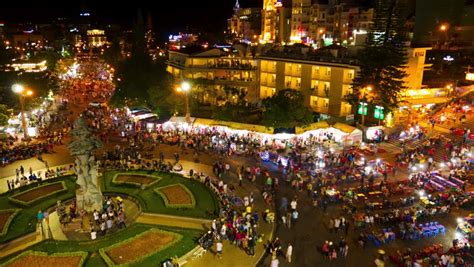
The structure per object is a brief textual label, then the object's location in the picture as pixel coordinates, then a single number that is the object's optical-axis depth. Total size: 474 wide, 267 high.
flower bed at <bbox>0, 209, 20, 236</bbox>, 23.21
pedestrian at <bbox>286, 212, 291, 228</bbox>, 24.78
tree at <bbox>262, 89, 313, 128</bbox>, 40.91
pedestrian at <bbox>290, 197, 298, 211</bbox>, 26.45
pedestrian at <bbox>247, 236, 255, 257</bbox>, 21.34
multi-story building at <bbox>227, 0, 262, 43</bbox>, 123.25
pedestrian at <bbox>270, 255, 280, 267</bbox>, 19.72
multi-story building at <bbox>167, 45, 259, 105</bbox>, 59.62
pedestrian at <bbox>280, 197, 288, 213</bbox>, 26.80
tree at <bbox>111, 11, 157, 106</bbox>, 52.09
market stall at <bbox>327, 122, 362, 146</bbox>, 39.69
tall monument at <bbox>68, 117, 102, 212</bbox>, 23.98
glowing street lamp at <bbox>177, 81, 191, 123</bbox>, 42.25
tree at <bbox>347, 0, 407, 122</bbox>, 44.38
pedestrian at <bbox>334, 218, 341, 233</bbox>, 24.06
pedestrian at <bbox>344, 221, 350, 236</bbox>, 23.81
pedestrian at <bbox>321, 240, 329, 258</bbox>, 21.42
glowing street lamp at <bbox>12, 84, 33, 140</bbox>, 41.53
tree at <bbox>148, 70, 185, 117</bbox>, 51.03
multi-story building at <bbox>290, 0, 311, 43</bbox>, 91.88
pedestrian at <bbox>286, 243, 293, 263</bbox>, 20.88
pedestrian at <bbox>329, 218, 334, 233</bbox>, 24.29
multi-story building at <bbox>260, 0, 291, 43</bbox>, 99.88
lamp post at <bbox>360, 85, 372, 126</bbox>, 43.38
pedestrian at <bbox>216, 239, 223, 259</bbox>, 21.03
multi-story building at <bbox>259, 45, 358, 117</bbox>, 49.50
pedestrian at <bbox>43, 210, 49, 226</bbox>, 24.65
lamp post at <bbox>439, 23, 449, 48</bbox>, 73.50
